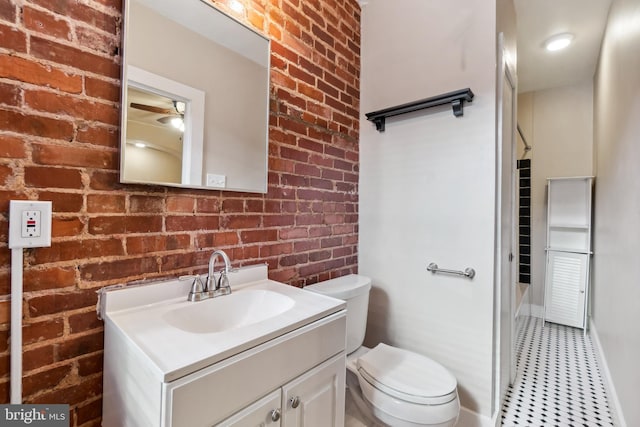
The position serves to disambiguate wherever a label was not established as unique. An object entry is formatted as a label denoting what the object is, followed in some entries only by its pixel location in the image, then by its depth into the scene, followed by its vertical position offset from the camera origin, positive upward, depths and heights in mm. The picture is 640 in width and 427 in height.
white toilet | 1216 -734
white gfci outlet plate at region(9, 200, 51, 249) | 785 -40
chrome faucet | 1144 -272
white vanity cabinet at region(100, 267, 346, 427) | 682 -408
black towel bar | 1581 +650
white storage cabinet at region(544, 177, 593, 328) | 3070 -325
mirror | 1012 +459
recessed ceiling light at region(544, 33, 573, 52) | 2480 +1539
